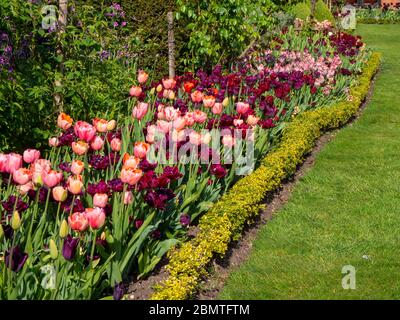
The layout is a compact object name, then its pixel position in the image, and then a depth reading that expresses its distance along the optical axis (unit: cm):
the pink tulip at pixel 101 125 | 480
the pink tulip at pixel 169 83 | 679
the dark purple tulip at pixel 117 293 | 360
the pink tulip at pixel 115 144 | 468
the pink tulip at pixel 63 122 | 469
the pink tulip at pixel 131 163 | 384
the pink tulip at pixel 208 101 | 590
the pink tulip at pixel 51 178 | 358
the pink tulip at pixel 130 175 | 376
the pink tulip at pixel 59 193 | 360
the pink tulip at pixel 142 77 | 651
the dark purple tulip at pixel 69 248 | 336
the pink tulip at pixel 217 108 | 589
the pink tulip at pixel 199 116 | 535
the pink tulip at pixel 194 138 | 492
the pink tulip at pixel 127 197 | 398
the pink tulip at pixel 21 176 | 358
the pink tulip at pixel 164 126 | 490
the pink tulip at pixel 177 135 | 478
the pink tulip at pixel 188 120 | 521
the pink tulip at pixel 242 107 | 607
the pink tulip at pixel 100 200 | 366
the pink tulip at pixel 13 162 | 364
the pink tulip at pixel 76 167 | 389
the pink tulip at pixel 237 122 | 585
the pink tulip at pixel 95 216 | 344
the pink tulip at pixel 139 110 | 535
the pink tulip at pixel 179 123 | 480
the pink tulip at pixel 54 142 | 466
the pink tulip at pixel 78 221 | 339
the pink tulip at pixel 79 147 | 433
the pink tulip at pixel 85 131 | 438
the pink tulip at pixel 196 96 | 622
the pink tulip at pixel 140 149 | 428
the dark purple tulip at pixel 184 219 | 461
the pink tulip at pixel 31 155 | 395
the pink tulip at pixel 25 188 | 385
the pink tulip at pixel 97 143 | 445
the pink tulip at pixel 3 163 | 369
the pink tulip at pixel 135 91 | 605
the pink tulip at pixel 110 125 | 498
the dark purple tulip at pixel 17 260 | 337
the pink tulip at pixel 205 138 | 494
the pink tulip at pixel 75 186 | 367
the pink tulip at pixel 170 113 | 535
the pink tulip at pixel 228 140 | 520
